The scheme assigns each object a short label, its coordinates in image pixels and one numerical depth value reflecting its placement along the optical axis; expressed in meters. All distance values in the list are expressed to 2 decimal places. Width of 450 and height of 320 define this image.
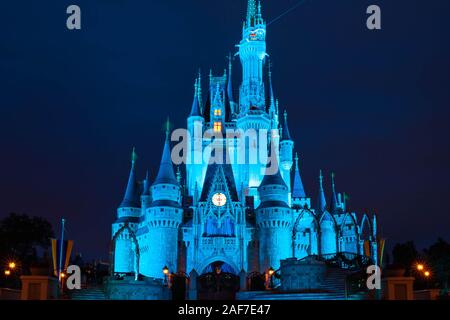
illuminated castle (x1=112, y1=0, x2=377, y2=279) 64.06
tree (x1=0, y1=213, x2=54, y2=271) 71.39
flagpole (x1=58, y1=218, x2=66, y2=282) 40.51
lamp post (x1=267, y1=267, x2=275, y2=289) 51.21
